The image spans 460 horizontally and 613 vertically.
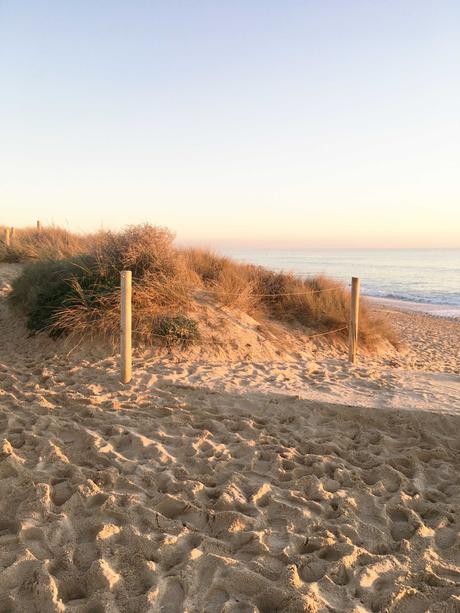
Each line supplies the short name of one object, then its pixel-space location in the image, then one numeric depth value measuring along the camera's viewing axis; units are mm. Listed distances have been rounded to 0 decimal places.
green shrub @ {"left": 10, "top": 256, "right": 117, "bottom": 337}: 8438
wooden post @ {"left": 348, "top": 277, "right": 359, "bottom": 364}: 8273
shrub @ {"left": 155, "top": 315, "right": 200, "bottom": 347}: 8133
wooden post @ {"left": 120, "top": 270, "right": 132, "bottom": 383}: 6262
